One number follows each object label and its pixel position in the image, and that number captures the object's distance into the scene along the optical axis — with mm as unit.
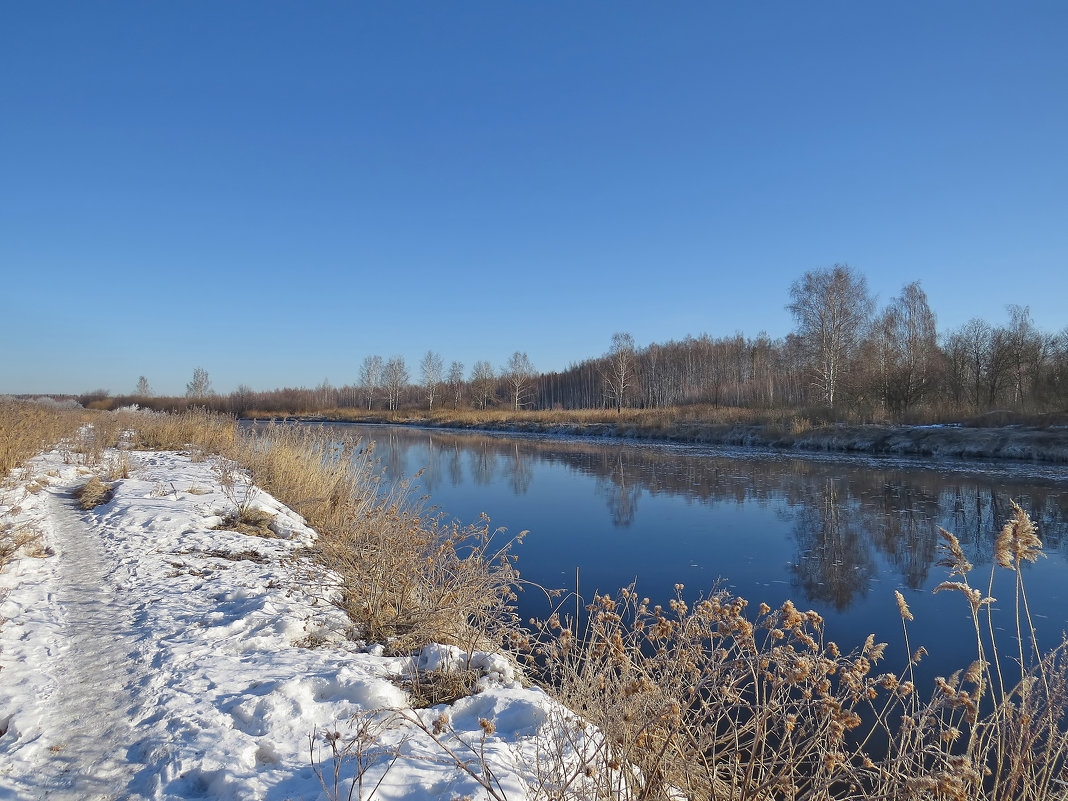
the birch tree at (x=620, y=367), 41781
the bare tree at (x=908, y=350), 22406
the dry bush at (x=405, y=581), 3727
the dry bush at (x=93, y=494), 6934
